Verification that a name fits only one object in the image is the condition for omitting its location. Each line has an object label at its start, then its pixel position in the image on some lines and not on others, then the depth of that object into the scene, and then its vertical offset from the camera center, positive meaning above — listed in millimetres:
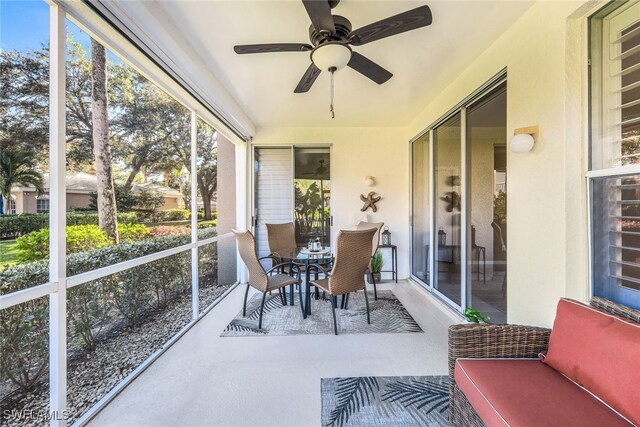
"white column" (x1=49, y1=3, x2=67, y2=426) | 1437 -14
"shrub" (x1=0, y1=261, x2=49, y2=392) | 1309 -631
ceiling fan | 1532 +1166
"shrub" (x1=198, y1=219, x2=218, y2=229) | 3482 -156
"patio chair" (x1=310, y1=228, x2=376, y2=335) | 2656 -538
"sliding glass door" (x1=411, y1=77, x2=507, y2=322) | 2469 +86
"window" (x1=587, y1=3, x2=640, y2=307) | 1378 +333
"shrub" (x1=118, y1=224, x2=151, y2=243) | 2099 -163
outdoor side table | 4551 -887
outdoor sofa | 1035 -790
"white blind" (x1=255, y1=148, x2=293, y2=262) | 4777 +511
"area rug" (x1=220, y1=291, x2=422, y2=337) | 2740 -1237
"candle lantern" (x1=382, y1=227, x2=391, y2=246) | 4625 -455
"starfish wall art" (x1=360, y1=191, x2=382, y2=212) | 4676 +203
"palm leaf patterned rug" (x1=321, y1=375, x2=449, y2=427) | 1610 -1285
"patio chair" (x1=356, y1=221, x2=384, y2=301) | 3945 -235
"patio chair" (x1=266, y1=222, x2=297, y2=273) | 3945 -416
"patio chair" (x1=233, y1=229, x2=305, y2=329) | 2787 -655
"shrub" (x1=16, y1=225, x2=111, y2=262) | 1363 -170
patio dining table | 3016 -596
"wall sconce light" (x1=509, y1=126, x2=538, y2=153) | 1846 +518
